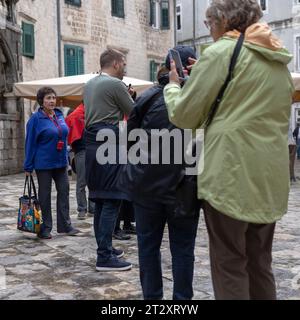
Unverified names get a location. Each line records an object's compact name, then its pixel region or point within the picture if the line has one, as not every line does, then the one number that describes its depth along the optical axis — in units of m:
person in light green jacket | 1.68
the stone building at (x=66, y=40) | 10.61
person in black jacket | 2.14
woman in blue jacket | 3.94
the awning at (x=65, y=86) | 7.65
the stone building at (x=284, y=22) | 17.18
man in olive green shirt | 3.01
